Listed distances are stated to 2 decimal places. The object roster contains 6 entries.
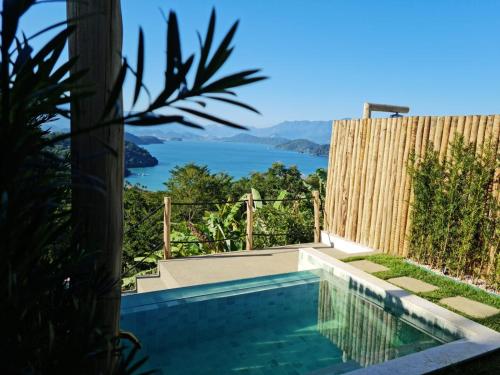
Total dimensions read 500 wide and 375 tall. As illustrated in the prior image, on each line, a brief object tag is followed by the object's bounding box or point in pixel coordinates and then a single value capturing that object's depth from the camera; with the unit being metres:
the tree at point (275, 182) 20.22
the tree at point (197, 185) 25.23
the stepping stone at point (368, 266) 4.82
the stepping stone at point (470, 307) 3.54
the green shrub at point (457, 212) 4.38
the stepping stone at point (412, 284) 4.16
